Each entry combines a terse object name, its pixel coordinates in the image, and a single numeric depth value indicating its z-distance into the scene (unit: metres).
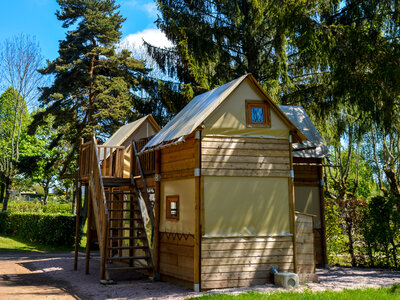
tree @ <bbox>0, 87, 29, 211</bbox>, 30.12
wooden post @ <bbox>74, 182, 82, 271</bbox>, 12.73
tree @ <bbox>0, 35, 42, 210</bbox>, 25.55
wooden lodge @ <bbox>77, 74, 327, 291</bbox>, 9.30
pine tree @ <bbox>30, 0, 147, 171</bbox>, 22.23
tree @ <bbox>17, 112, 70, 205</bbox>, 33.25
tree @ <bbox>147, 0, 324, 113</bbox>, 16.56
